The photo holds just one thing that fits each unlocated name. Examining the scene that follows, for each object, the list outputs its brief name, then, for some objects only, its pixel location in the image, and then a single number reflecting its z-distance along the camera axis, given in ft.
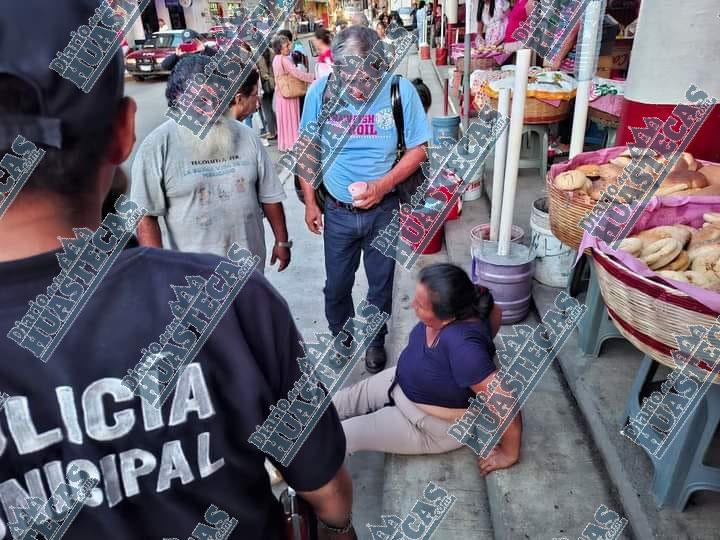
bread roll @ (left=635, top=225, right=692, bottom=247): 5.73
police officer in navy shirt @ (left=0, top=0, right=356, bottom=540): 2.06
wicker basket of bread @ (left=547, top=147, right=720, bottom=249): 7.00
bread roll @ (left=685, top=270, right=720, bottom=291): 4.77
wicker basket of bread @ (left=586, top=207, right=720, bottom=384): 4.31
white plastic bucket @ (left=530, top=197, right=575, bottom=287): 10.05
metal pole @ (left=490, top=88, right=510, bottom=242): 9.93
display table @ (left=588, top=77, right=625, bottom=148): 13.47
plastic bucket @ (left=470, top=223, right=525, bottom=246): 10.77
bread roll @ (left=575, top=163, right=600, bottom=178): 8.03
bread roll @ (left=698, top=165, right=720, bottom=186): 7.27
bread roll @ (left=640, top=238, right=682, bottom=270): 5.31
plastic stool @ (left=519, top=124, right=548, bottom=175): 15.17
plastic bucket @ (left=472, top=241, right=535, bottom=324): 9.53
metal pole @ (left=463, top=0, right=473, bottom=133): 14.23
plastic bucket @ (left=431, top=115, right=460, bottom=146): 14.80
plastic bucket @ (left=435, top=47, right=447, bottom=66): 41.68
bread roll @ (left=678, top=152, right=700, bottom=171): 7.49
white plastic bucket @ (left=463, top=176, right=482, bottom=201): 15.56
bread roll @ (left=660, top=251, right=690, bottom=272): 5.32
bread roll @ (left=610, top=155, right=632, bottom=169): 7.97
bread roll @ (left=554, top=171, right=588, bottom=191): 7.55
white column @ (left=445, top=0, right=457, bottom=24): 20.27
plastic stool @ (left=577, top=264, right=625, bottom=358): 7.93
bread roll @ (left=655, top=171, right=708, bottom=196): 6.89
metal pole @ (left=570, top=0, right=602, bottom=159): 8.58
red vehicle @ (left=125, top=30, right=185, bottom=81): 49.08
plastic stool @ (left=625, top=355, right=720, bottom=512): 5.13
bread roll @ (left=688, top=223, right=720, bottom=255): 5.60
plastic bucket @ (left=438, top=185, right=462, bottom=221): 13.90
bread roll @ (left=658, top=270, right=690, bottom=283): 4.81
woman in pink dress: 20.72
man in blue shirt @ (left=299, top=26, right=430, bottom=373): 8.53
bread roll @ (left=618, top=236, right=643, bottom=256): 5.47
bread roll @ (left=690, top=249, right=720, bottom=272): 5.10
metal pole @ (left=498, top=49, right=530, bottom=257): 8.55
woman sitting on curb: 6.55
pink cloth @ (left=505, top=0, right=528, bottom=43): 20.59
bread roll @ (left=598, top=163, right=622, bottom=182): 7.82
